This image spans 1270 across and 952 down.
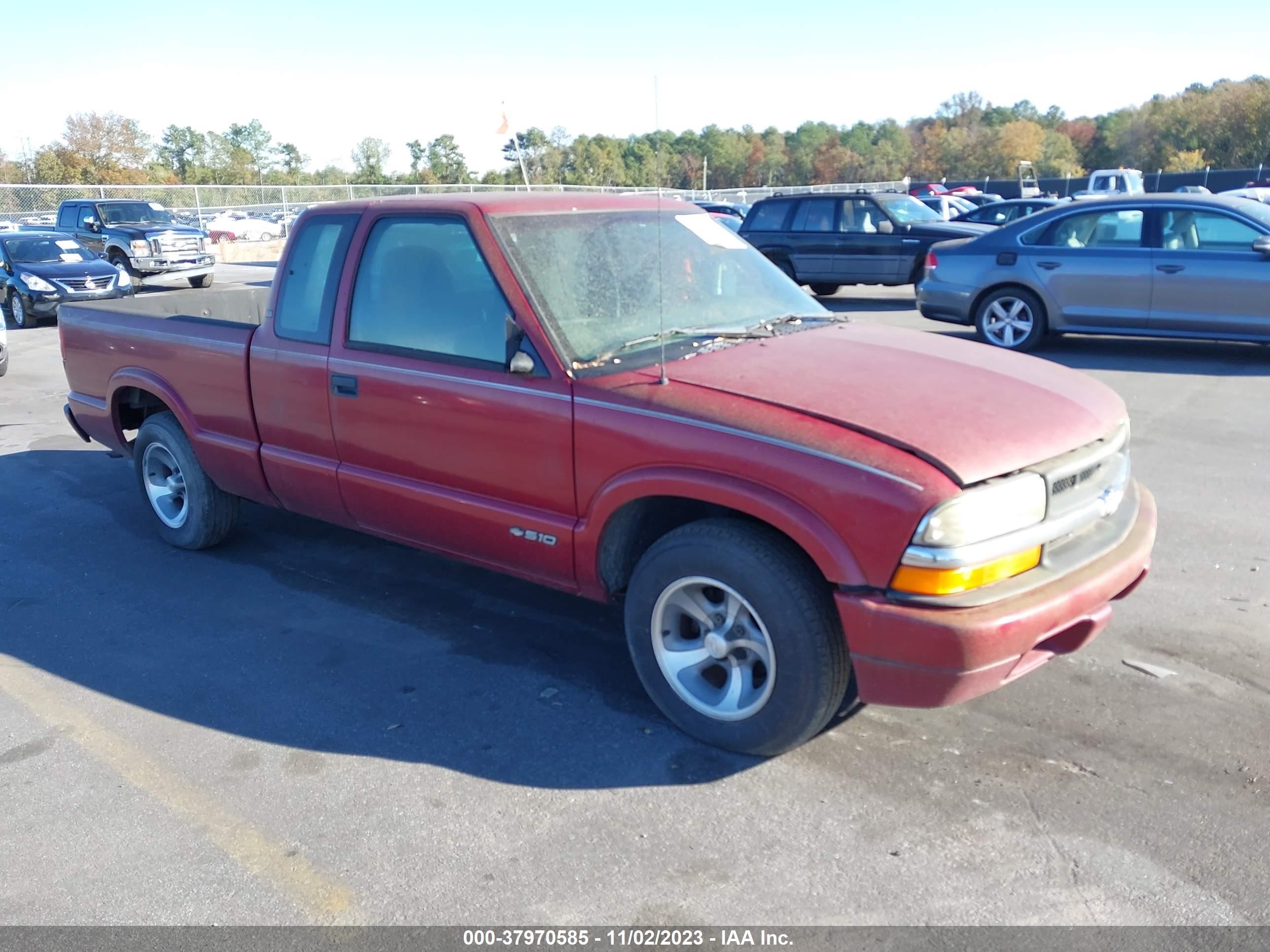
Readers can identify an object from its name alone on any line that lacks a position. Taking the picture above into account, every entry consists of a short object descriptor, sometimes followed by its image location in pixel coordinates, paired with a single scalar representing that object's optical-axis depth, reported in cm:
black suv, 1580
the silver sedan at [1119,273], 980
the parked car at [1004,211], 1925
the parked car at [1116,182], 2991
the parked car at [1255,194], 2284
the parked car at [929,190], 3556
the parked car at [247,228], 3512
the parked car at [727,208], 2526
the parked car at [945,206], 2187
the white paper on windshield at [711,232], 463
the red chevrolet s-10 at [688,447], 306
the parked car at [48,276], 1661
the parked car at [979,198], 3008
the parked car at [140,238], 2103
